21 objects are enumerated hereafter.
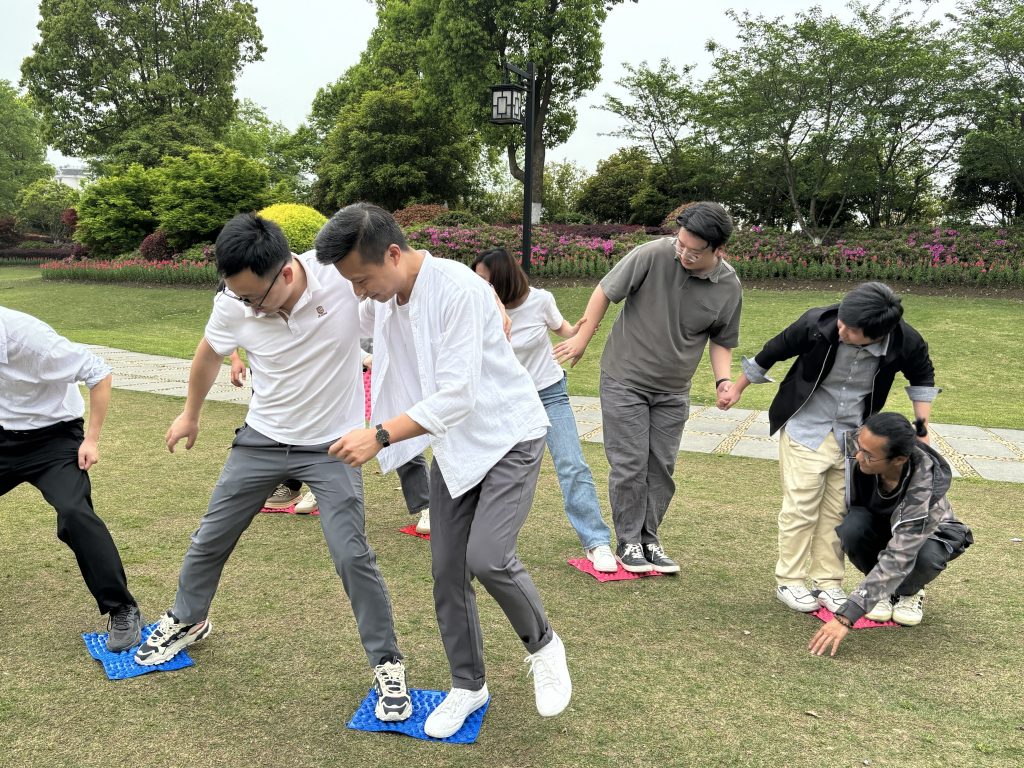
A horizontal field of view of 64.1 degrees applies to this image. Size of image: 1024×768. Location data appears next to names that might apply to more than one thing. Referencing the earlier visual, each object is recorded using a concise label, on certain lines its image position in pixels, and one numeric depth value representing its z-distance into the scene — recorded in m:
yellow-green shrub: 19.44
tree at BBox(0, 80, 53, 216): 49.12
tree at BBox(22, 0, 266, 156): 35.28
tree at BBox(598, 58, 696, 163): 25.38
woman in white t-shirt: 4.31
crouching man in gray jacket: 3.22
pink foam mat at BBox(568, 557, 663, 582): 4.11
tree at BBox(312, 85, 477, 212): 30.44
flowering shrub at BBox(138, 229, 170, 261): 23.08
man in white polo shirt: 2.79
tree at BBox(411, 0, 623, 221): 26.06
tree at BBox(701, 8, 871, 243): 18.19
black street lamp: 10.94
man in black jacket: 3.66
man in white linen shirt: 2.44
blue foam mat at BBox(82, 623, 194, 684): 3.04
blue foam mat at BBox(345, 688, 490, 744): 2.70
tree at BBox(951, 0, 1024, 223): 17.11
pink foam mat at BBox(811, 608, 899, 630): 3.65
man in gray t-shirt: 4.15
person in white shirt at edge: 3.11
